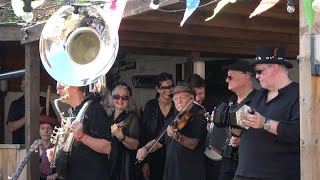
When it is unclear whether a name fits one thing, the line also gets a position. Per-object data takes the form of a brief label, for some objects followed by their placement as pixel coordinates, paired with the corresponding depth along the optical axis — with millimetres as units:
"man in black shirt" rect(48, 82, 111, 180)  4992
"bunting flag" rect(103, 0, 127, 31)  5387
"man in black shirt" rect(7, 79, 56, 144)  8789
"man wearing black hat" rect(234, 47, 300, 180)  4125
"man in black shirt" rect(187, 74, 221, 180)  6070
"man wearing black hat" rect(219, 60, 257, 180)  5277
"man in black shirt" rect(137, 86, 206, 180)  5777
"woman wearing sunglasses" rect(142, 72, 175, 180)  6949
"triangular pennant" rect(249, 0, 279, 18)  3827
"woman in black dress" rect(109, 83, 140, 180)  6633
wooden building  3648
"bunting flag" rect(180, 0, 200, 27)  4155
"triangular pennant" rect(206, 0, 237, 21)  3842
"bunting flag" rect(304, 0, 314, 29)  3406
